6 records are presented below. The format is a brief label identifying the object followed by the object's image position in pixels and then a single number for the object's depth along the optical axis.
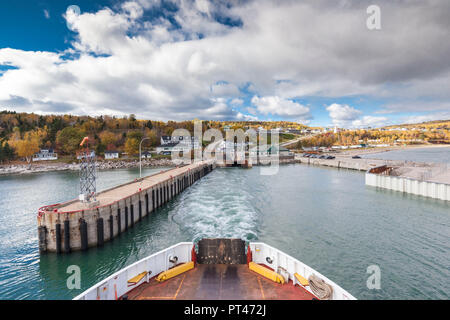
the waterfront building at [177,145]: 122.20
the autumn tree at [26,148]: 93.12
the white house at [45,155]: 99.85
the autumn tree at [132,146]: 106.50
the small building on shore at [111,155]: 106.25
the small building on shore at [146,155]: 106.56
